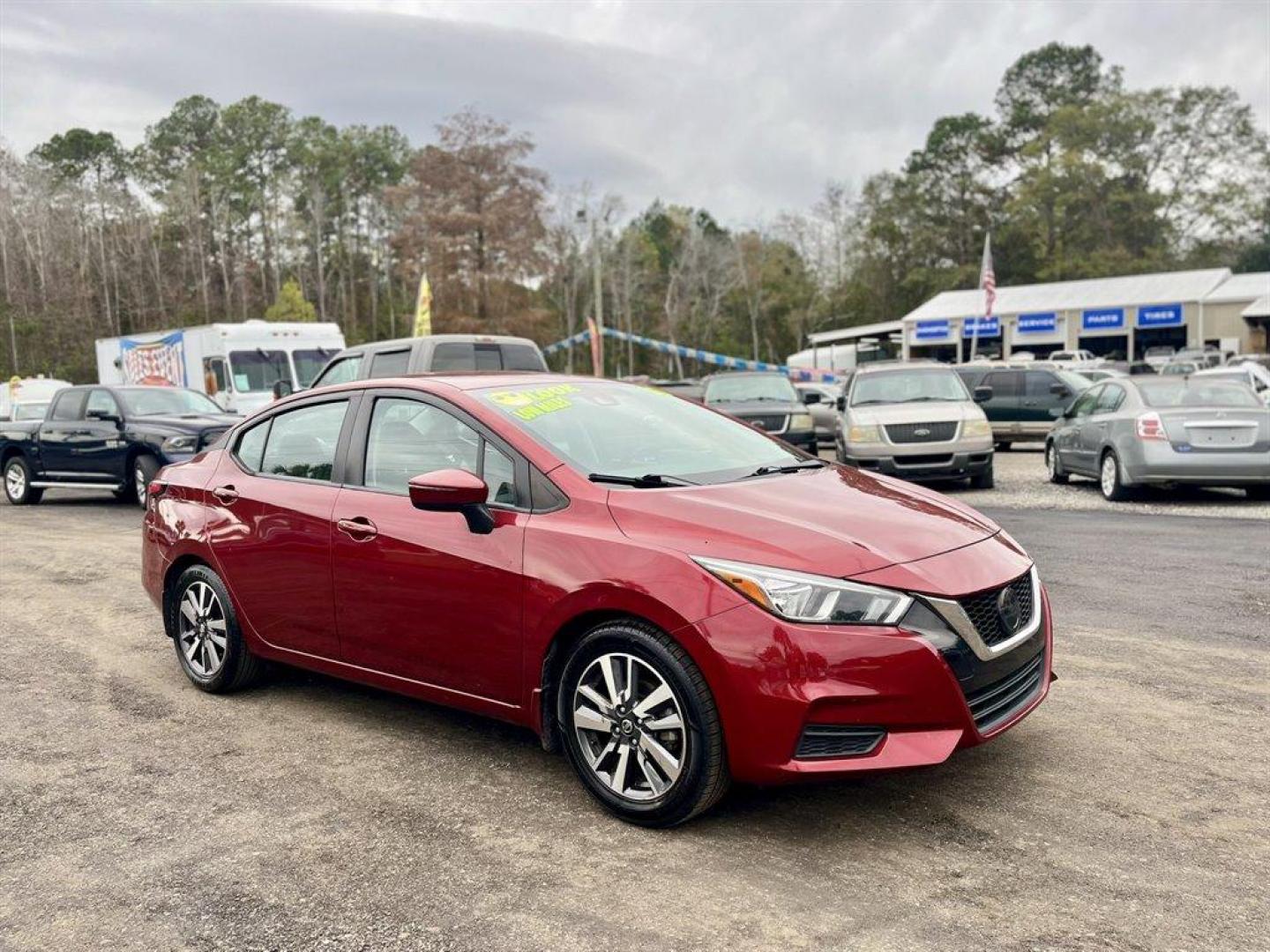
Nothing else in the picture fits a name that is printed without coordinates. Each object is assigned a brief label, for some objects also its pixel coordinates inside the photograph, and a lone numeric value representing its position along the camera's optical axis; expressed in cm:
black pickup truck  1388
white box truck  2108
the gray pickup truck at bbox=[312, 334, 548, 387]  1141
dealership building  4625
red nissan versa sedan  338
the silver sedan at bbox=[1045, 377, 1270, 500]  1120
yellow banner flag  2388
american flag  3616
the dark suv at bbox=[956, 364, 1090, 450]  2061
